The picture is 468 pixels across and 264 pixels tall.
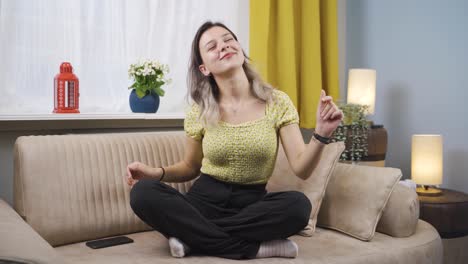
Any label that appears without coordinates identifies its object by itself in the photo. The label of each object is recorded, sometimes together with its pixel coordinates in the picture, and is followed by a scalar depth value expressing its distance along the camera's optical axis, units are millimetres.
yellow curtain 2680
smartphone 1699
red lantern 2105
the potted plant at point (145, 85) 2270
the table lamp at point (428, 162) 2375
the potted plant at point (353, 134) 2557
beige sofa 1608
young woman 1544
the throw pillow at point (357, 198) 1771
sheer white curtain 2178
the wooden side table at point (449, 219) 2195
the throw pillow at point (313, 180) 1868
